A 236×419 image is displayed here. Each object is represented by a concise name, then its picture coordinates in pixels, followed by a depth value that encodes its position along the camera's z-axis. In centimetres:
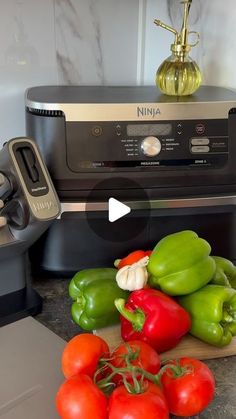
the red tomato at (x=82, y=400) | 50
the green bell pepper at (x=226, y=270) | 78
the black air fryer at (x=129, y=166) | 82
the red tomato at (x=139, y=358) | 55
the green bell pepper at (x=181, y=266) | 73
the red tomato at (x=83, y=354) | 56
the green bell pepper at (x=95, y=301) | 74
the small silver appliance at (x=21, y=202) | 69
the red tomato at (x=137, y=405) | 48
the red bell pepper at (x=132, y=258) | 82
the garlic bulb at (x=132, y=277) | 72
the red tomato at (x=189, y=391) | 55
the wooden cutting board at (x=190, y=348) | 70
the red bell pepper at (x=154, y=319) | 66
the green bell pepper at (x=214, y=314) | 70
